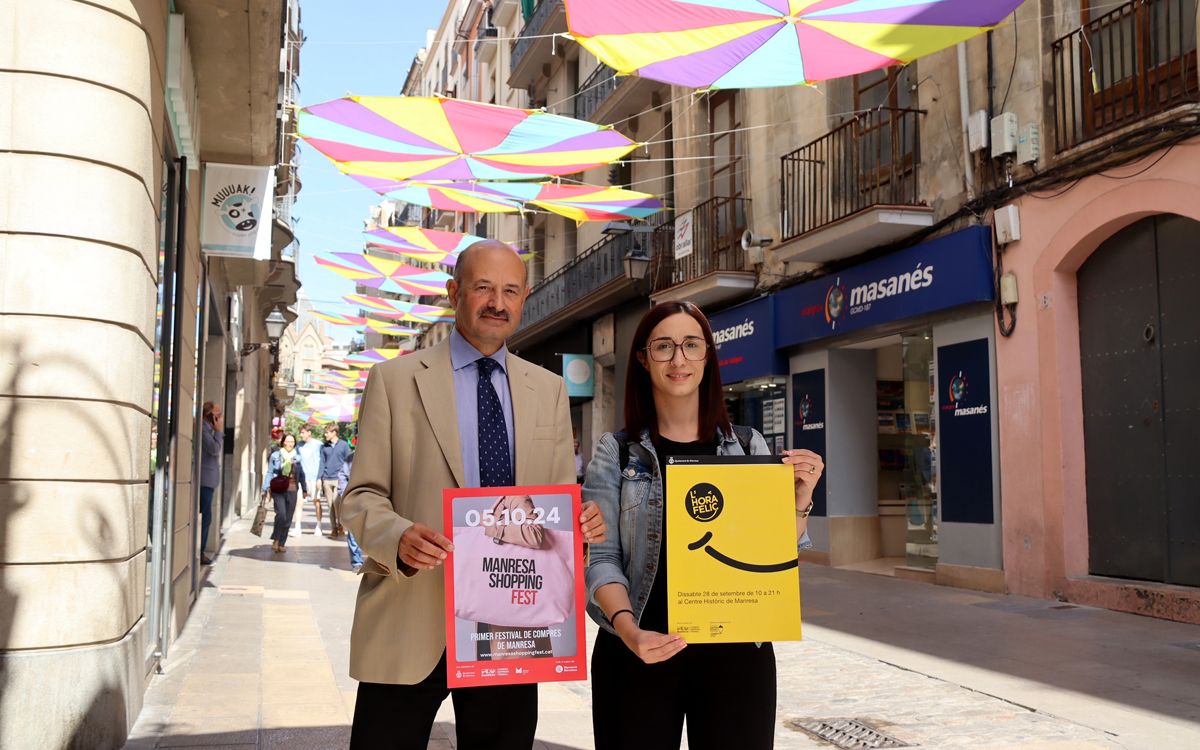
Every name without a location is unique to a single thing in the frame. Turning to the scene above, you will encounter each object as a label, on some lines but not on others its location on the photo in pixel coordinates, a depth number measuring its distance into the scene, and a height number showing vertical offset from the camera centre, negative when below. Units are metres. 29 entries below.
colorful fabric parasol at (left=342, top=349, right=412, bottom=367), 38.41 +4.07
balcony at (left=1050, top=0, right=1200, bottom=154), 9.52 +3.65
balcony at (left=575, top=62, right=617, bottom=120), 23.45 +8.48
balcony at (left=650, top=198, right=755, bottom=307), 17.30 +3.52
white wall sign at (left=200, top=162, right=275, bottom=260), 9.19 +2.22
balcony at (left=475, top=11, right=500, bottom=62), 36.88 +14.70
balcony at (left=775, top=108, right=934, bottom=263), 12.97 +3.65
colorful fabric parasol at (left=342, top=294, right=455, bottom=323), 26.28 +4.00
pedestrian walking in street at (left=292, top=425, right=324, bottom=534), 18.61 +0.27
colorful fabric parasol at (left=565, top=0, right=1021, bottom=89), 7.96 +3.28
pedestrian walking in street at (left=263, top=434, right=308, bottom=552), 16.53 -0.23
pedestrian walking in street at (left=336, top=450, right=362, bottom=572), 13.30 -1.10
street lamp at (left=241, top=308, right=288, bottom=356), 22.31 +2.98
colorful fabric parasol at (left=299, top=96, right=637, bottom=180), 11.09 +3.59
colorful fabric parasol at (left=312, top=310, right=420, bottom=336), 30.03 +4.15
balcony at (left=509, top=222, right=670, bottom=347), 22.00 +4.05
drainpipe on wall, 12.13 +3.92
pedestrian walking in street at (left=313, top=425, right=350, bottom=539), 17.89 +0.13
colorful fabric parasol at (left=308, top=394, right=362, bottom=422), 37.47 +2.22
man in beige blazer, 2.73 +0.00
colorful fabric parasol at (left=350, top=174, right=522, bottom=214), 15.51 +4.05
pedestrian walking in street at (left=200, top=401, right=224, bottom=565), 12.80 +0.10
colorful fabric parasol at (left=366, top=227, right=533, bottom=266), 18.92 +4.05
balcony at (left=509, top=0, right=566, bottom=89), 26.98 +11.16
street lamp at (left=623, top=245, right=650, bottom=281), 19.67 +3.64
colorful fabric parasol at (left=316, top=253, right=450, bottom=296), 21.95 +4.12
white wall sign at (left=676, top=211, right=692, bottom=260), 18.83 +4.00
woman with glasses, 2.66 -0.26
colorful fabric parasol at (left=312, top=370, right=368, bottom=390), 44.13 +3.97
